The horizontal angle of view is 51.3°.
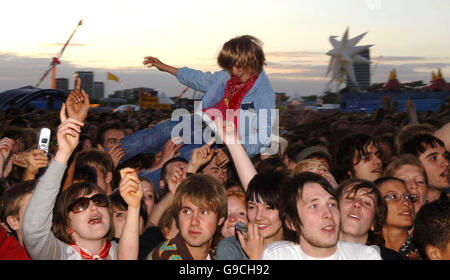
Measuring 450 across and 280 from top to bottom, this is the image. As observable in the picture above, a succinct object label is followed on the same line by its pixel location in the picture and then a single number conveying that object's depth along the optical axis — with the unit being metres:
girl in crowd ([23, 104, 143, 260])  2.57
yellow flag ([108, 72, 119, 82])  18.17
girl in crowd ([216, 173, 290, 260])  3.02
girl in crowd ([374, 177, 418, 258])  3.40
